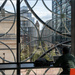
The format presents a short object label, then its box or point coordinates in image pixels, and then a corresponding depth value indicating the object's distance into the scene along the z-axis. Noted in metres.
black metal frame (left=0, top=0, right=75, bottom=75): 2.54
